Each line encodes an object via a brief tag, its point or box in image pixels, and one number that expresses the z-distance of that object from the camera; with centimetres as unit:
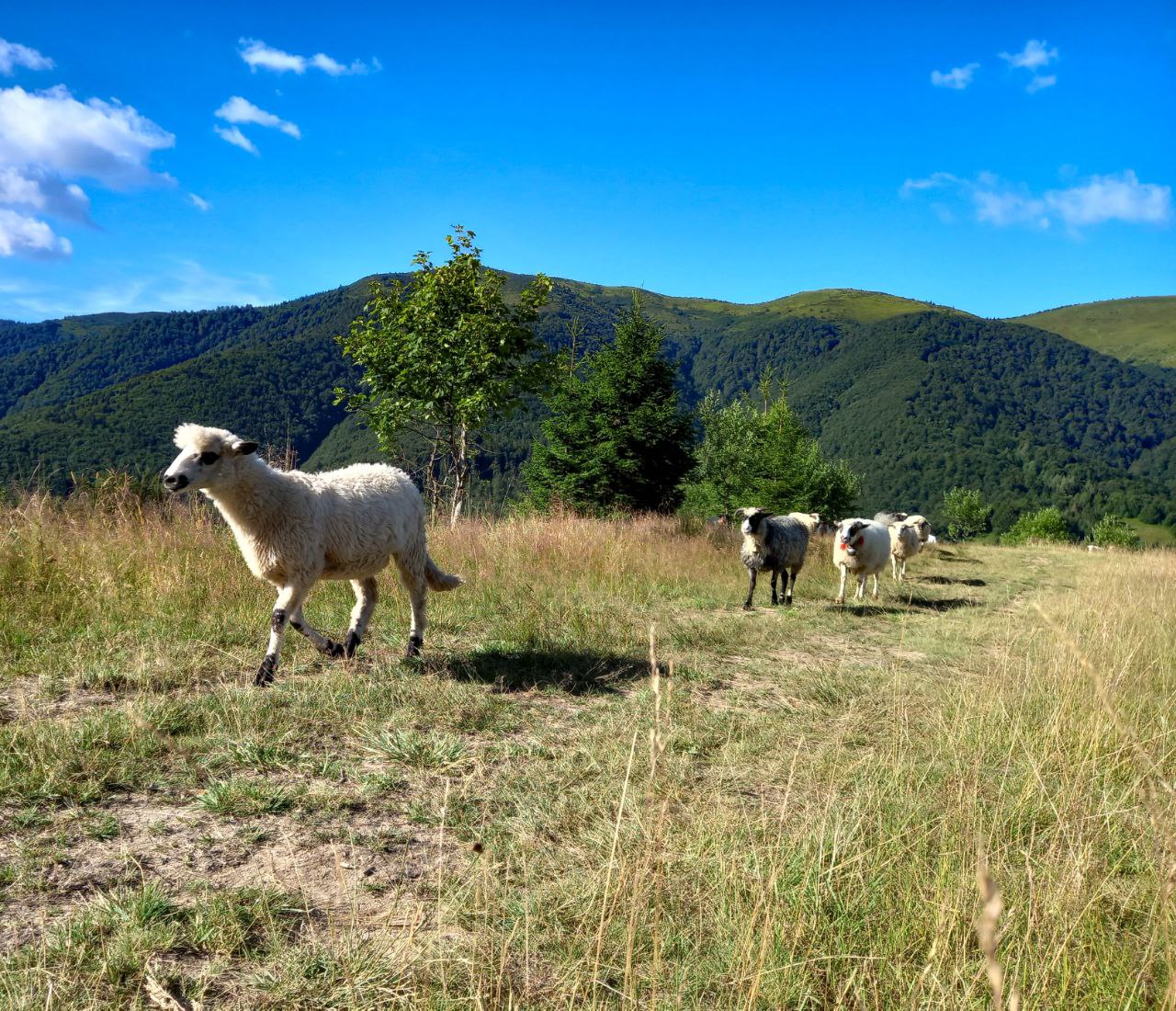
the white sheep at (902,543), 1748
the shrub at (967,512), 6831
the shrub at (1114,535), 5847
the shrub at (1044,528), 6328
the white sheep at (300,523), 564
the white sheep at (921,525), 1970
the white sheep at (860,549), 1284
